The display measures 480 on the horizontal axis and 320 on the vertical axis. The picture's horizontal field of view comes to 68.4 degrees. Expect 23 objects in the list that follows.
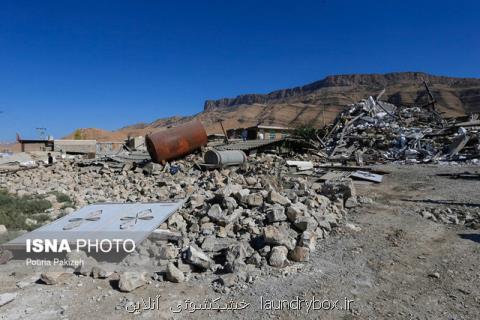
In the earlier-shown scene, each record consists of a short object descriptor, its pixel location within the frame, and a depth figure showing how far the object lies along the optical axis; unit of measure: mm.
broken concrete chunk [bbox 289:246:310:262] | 3729
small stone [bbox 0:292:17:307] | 2993
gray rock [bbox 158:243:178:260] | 3955
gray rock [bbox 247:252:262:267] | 3602
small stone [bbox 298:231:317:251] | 3961
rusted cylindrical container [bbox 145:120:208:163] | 11447
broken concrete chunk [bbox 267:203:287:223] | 4410
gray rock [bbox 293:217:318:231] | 4305
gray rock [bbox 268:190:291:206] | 5082
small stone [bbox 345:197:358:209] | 5754
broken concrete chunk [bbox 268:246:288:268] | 3586
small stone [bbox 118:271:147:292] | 3192
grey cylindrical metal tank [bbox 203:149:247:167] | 10367
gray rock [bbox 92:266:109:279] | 3460
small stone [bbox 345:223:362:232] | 4676
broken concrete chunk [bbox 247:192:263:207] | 5148
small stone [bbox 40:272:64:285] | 3324
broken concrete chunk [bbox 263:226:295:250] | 3824
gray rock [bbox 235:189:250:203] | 5244
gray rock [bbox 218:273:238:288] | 3264
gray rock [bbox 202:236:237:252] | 4078
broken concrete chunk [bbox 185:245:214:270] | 3598
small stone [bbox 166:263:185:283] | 3370
